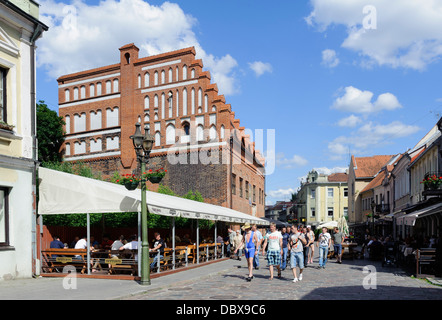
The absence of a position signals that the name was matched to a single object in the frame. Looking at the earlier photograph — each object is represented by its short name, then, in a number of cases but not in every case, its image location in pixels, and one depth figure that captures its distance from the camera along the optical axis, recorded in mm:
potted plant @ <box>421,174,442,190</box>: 21109
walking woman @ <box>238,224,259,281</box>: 14211
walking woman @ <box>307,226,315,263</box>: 19375
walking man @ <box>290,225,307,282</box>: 13703
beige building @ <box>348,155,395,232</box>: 63462
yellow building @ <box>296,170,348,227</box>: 80375
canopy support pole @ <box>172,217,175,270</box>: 15993
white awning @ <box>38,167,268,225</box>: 13539
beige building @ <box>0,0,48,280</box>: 13084
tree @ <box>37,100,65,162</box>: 31578
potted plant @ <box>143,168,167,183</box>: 12897
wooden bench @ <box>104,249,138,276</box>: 13625
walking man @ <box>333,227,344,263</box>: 20625
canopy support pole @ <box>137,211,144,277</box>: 13164
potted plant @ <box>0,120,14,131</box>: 12899
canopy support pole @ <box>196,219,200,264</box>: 18800
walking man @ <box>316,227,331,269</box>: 18406
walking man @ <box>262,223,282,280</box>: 14039
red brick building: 30266
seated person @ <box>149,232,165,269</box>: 14480
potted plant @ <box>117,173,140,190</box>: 13117
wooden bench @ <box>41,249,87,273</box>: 14172
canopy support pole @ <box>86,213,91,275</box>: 13833
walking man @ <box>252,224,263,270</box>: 14422
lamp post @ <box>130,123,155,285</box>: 12039
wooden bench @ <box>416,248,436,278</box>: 14617
